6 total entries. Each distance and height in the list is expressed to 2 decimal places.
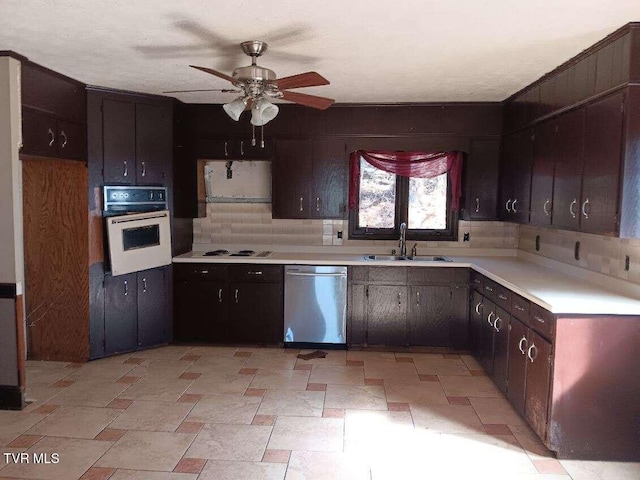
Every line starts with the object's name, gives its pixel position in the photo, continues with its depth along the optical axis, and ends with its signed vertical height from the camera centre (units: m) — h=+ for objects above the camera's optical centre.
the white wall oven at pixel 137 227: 4.58 -0.24
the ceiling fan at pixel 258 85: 3.05 +0.70
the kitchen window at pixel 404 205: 5.47 +0.01
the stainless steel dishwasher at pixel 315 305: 4.98 -0.97
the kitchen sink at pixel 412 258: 5.08 -0.52
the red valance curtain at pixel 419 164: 5.25 +0.42
